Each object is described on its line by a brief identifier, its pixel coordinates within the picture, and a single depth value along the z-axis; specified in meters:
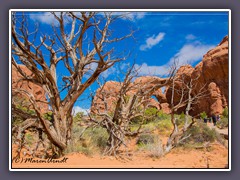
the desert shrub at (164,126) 13.73
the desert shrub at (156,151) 7.90
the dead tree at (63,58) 7.39
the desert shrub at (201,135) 10.10
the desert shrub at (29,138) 9.70
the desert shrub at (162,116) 18.13
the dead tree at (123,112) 8.69
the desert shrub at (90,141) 8.06
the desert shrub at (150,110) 21.54
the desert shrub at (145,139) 10.95
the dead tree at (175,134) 9.08
